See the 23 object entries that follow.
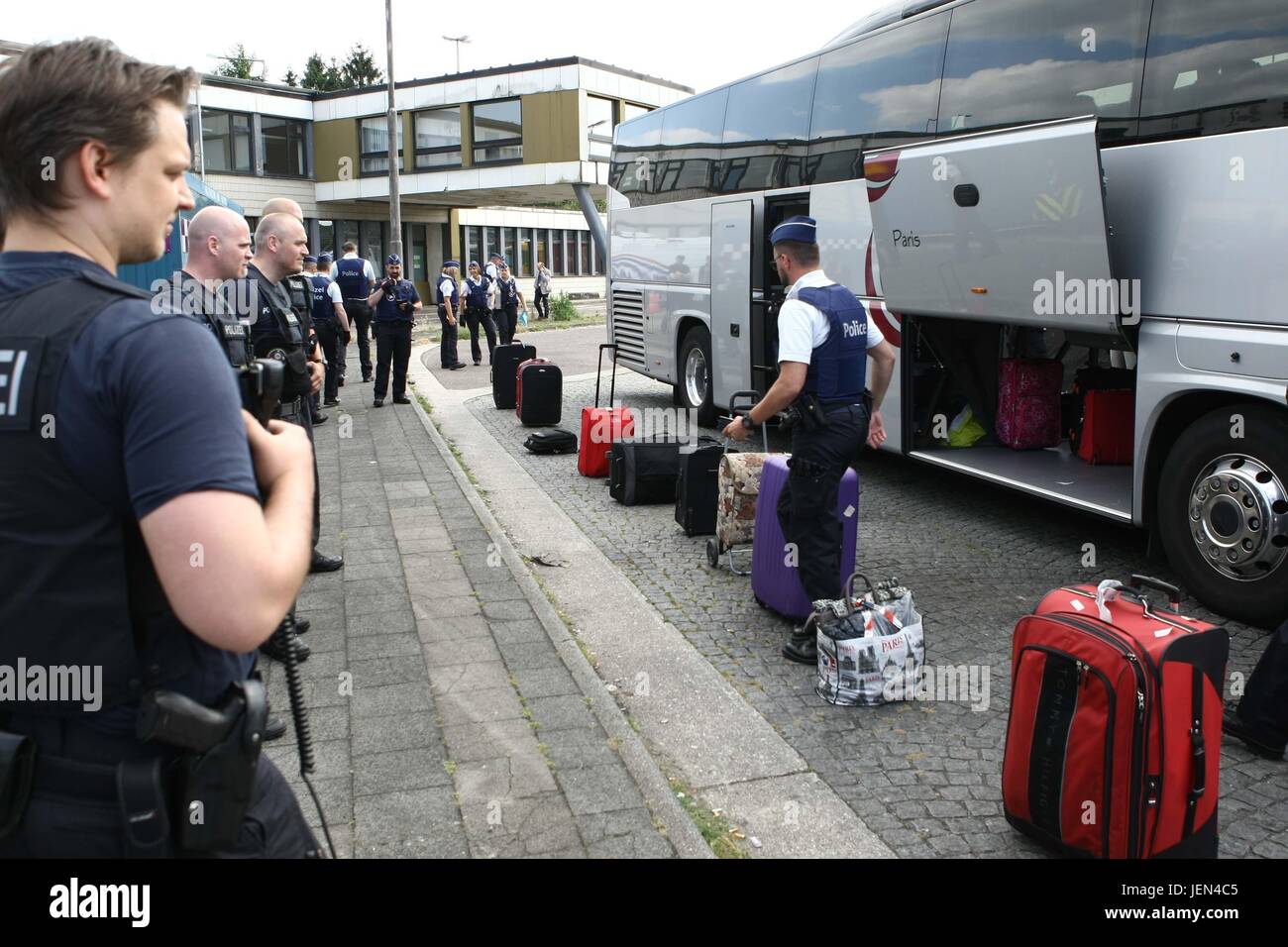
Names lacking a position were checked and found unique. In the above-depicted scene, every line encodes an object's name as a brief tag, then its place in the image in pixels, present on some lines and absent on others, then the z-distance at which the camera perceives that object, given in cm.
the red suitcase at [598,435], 986
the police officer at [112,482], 137
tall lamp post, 2594
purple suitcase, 588
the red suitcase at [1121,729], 322
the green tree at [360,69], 8294
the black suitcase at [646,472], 893
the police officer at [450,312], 1959
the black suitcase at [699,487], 780
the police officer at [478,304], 2003
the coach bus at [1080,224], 556
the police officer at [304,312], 634
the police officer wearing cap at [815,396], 534
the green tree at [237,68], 8056
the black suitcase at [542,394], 1288
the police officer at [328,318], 1333
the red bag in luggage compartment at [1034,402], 866
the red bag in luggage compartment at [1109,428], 795
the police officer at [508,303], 2131
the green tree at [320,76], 8225
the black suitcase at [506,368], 1433
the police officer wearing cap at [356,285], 1554
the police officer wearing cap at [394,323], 1413
